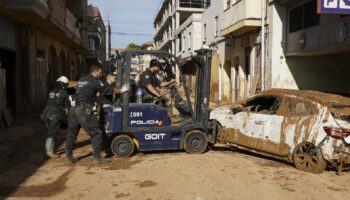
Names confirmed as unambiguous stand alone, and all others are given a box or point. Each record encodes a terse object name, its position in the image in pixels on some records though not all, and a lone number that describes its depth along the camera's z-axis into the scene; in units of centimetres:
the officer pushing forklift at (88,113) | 849
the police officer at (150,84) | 930
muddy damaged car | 746
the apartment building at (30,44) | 1592
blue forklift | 915
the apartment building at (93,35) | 4768
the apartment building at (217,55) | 2640
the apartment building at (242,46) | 1930
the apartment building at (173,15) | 5053
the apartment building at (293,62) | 1759
